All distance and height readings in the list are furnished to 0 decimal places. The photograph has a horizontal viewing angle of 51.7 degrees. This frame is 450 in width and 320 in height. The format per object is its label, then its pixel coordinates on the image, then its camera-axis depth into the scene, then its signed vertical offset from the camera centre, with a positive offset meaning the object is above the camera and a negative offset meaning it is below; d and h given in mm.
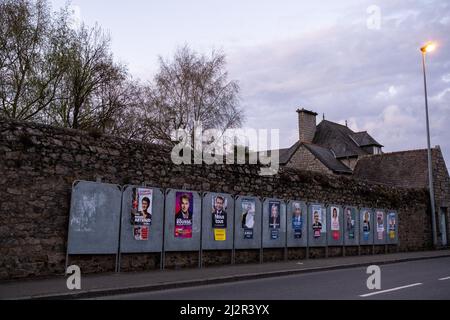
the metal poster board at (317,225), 18609 +535
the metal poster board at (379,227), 22605 +617
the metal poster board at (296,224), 17656 +540
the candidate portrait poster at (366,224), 21781 +687
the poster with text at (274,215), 16891 +824
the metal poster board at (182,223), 13656 +382
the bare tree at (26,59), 20713 +7828
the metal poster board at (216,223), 14695 +414
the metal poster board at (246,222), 15734 +500
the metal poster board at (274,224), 16703 +492
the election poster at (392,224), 23756 +789
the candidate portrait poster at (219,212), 14992 +801
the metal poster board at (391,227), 23594 +654
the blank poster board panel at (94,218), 11531 +403
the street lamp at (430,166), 25348 +4076
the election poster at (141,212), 12852 +637
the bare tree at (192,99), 33625 +9879
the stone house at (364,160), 29109 +6080
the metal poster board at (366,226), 21545 +621
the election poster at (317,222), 18766 +662
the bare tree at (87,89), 22781 +7581
